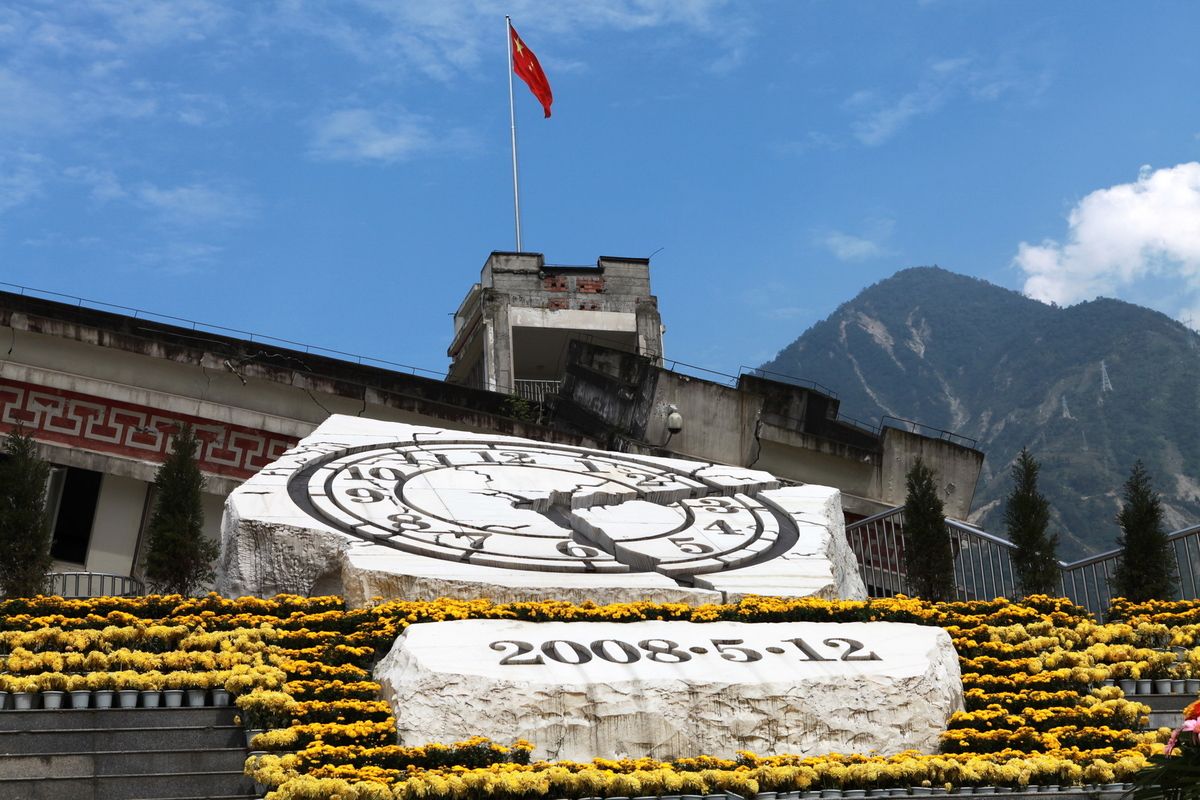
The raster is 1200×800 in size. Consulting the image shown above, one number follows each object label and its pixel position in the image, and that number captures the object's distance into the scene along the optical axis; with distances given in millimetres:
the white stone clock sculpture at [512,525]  12000
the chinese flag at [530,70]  31875
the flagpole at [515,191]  33094
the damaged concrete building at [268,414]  18719
